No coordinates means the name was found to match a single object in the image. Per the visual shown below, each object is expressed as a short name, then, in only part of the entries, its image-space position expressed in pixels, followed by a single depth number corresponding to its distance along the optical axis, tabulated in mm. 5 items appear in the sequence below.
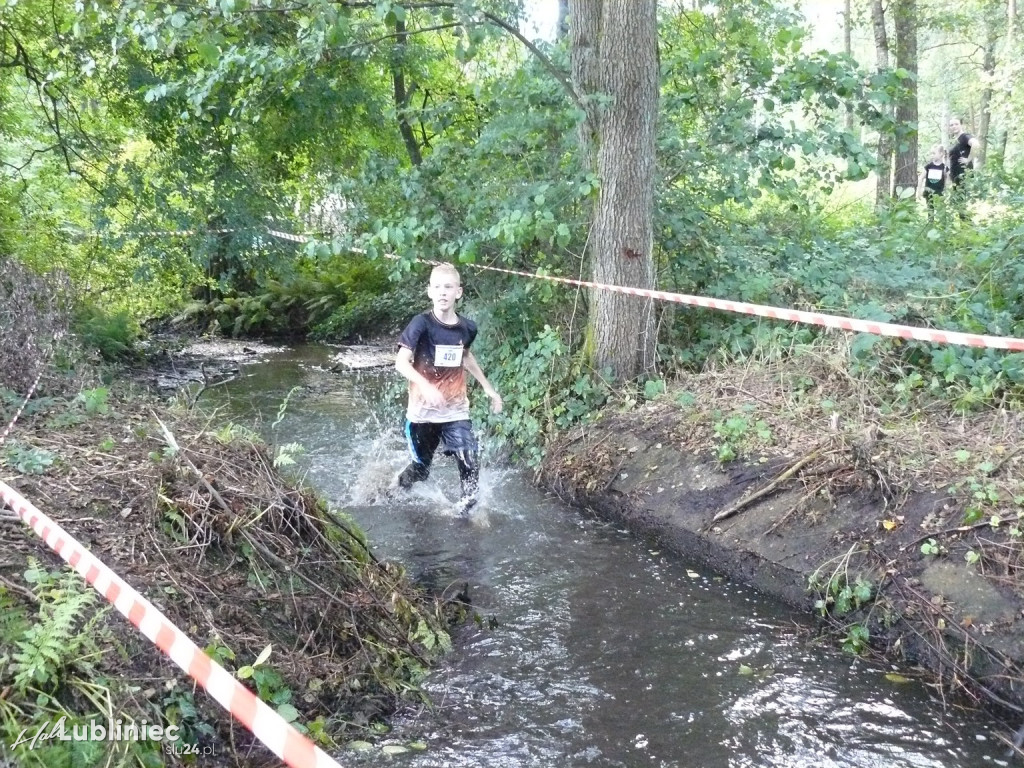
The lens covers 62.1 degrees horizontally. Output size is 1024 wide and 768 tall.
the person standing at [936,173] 13055
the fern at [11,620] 3031
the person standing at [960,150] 12633
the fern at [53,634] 2928
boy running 6551
